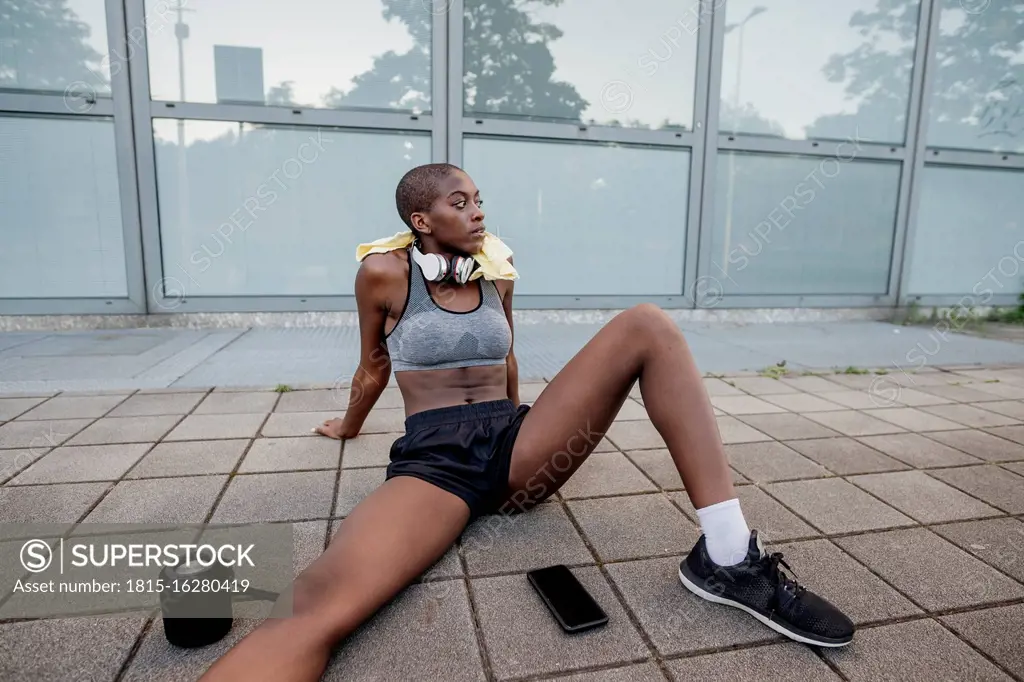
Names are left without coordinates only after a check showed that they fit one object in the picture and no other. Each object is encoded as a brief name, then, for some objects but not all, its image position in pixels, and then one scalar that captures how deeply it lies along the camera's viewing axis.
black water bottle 1.45
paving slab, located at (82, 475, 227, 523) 2.15
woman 1.46
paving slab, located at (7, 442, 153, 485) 2.48
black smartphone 1.58
